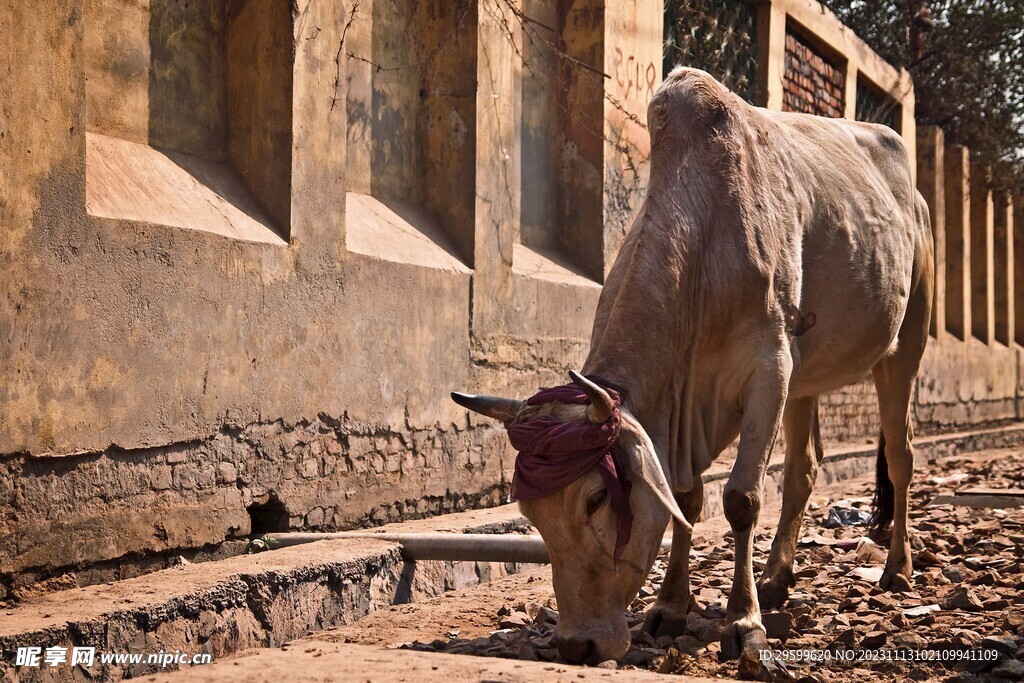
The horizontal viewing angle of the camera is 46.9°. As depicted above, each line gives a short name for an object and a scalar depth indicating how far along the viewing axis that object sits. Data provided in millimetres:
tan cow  4148
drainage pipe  5855
